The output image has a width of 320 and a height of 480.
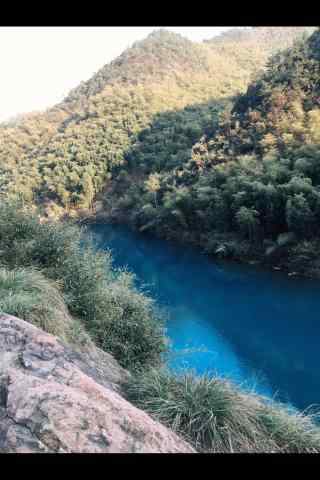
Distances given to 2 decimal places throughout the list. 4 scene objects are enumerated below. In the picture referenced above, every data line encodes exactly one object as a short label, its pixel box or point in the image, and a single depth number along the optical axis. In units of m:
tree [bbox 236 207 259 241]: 21.50
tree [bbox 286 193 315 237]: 19.23
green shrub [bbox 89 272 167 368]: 6.57
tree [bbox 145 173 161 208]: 35.11
